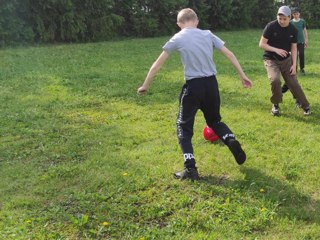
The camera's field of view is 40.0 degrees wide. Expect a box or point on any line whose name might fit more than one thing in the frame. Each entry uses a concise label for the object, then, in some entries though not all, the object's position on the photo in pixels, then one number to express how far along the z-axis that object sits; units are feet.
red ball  18.95
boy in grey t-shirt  15.38
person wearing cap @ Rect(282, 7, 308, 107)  32.78
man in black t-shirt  22.21
